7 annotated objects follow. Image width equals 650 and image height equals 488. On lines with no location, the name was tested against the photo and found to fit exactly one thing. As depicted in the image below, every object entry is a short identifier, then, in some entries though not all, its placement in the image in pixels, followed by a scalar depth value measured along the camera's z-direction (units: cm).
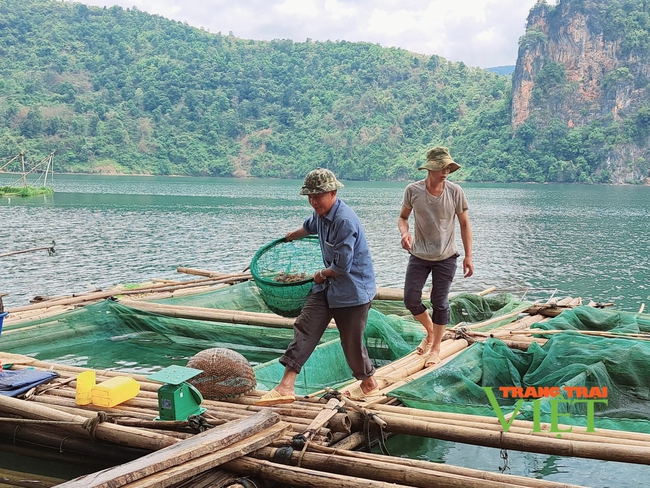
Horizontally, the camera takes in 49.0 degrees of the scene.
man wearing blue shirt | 430
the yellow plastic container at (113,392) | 434
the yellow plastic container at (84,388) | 442
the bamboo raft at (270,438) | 335
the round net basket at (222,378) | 448
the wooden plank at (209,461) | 319
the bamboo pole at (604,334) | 629
